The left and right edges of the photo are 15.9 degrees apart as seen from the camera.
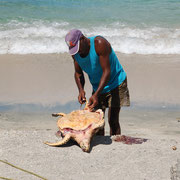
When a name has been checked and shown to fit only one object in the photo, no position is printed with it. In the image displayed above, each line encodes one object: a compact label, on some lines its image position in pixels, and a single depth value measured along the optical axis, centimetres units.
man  621
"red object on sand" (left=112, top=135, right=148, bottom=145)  677
